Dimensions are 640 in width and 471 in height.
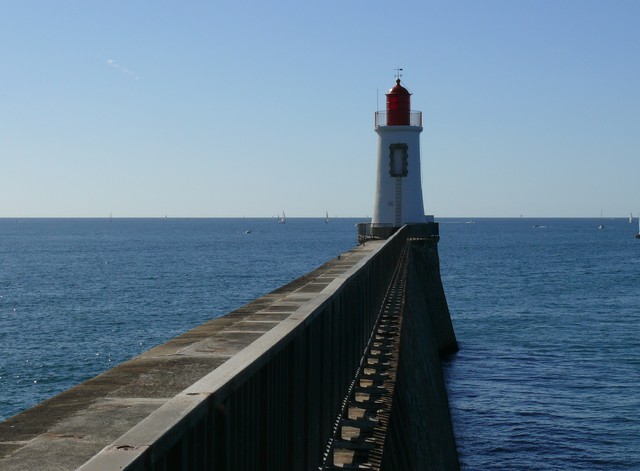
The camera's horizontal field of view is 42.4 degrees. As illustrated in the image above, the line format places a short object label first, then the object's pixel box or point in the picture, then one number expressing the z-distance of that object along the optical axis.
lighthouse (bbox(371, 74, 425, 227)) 46.91
